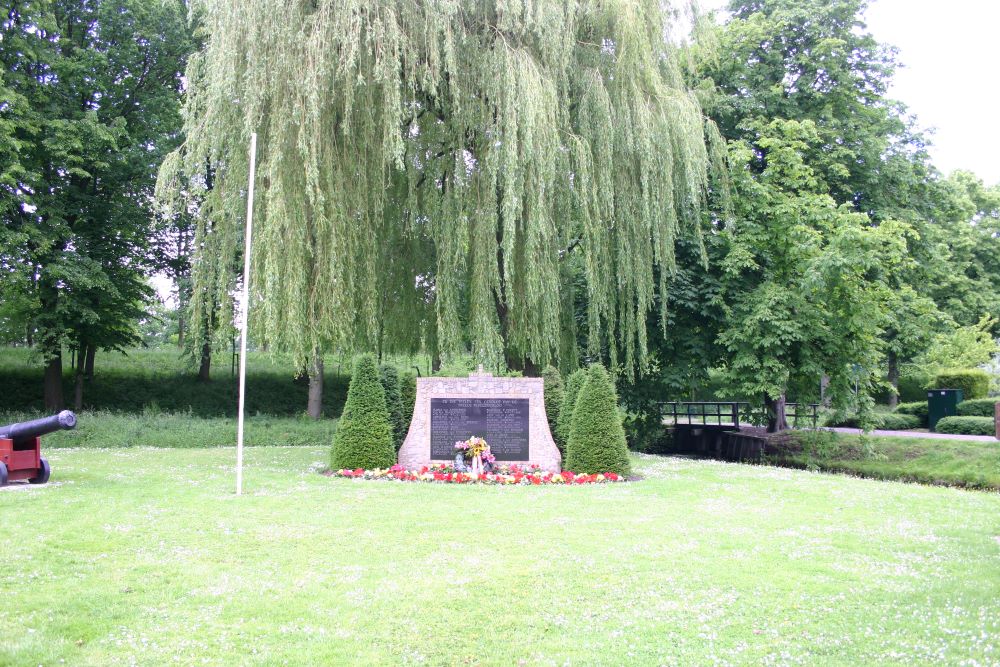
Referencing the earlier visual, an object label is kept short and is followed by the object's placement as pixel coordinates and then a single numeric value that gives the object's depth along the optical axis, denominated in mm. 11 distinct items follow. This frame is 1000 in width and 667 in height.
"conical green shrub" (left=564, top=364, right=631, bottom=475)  13047
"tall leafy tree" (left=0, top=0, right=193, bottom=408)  20766
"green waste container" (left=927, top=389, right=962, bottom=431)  25484
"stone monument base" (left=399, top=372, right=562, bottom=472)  13648
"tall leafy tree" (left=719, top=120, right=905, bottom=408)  17797
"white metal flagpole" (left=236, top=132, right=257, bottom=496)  11023
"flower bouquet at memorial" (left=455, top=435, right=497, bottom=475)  13031
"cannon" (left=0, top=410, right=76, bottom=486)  10719
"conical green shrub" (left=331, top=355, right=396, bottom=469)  13195
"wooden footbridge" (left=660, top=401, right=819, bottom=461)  21094
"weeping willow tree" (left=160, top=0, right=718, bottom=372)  12781
